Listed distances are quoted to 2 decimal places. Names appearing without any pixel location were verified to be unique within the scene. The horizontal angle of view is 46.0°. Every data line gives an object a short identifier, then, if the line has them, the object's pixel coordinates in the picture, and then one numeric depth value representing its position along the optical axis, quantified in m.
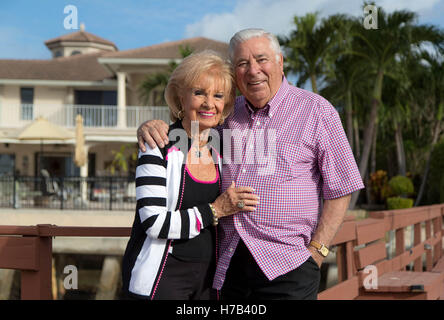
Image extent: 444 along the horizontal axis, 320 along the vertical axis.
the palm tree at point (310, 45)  16.50
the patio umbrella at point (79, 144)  18.16
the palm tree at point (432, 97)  19.53
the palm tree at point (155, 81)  18.92
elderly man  2.38
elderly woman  2.13
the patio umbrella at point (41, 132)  16.67
